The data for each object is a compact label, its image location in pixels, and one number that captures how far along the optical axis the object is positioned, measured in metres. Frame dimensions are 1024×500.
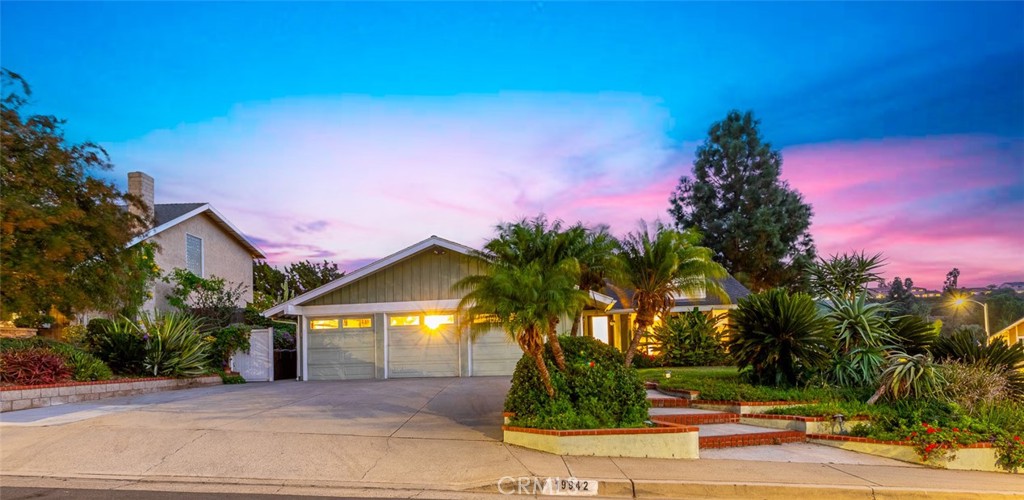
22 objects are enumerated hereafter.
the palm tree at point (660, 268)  13.35
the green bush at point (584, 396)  10.33
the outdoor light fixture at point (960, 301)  27.72
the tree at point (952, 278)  61.00
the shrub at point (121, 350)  17.64
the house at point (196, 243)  24.08
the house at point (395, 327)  21.02
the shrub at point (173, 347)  18.06
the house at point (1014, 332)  34.38
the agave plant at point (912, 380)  12.66
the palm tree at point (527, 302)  10.16
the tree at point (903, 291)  48.74
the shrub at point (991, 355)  14.34
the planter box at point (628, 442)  9.86
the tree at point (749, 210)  36.09
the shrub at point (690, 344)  22.48
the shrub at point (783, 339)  14.22
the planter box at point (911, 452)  10.71
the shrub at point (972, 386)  12.84
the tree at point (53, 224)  9.79
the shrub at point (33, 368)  13.47
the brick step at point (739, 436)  10.99
